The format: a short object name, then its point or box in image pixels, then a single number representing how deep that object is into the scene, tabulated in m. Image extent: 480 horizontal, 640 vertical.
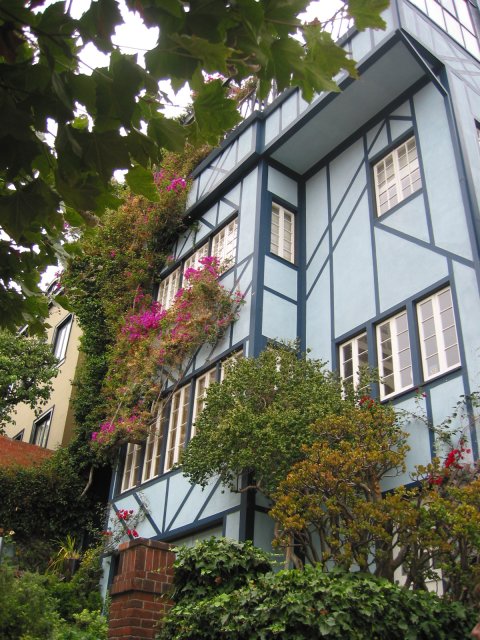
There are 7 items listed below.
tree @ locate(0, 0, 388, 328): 2.89
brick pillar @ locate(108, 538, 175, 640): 6.18
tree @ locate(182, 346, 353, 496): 9.08
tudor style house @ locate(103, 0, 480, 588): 9.99
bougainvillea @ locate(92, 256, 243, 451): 12.76
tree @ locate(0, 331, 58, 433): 16.45
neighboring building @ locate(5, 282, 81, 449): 18.72
